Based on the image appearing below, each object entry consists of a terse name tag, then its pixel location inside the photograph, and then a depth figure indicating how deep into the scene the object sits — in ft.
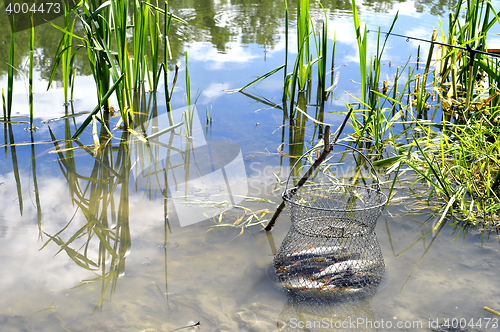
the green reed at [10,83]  10.58
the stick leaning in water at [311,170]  6.50
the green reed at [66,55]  11.24
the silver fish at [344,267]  6.75
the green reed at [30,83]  10.74
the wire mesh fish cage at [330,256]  6.61
